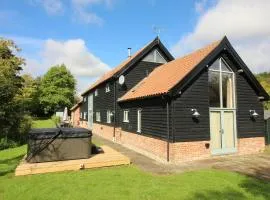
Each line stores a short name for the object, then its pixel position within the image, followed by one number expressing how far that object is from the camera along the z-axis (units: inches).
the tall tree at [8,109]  587.6
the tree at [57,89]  2354.8
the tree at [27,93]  930.1
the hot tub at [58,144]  444.8
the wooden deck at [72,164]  398.3
